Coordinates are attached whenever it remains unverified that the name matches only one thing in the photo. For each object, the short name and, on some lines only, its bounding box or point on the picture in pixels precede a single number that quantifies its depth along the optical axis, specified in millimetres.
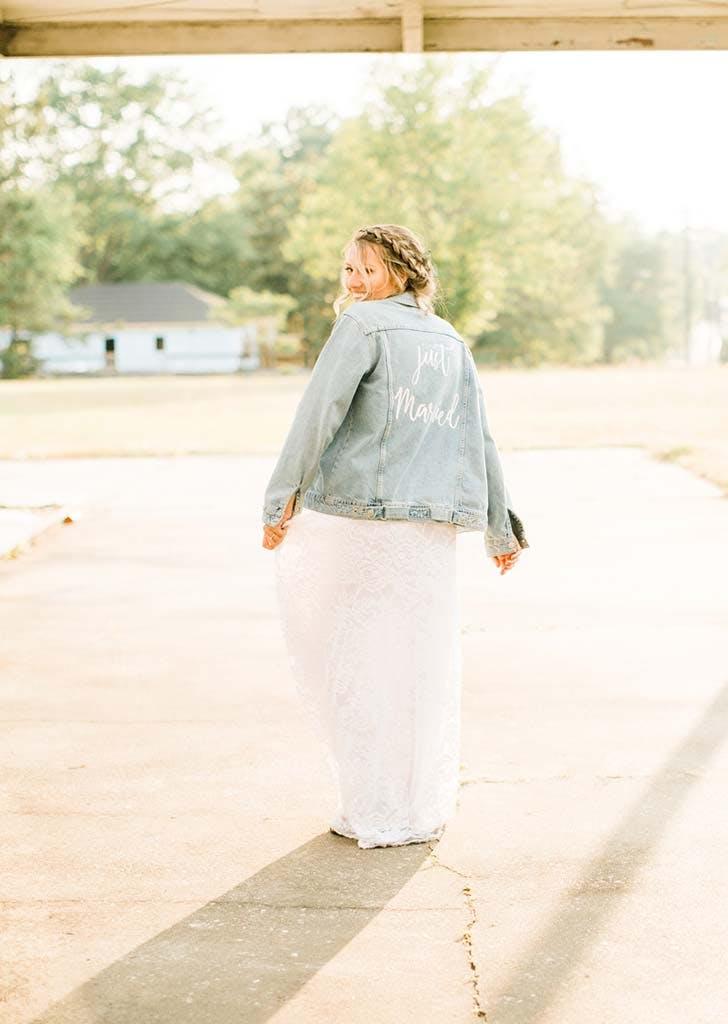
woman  4426
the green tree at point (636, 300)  106000
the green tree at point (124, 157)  94062
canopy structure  8883
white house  87438
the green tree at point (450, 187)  76125
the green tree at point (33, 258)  72688
